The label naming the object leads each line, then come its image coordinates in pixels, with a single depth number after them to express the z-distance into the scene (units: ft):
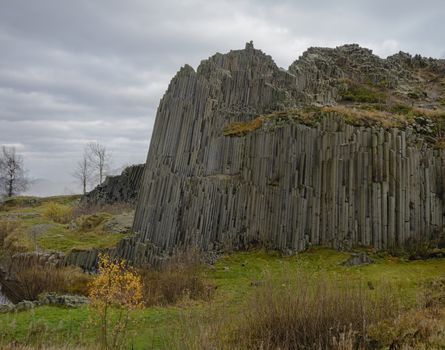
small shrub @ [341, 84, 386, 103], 79.77
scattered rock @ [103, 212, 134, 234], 89.97
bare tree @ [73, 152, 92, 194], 244.53
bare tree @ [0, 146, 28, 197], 217.77
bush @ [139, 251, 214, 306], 42.91
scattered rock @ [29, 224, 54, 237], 91.04
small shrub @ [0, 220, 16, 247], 101.19
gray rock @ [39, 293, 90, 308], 43.24
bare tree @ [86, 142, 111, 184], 238.48
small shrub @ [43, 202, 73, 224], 120.30
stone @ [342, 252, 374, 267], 48.60
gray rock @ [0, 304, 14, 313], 43.08
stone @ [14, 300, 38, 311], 42.94
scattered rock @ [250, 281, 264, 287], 43.85
